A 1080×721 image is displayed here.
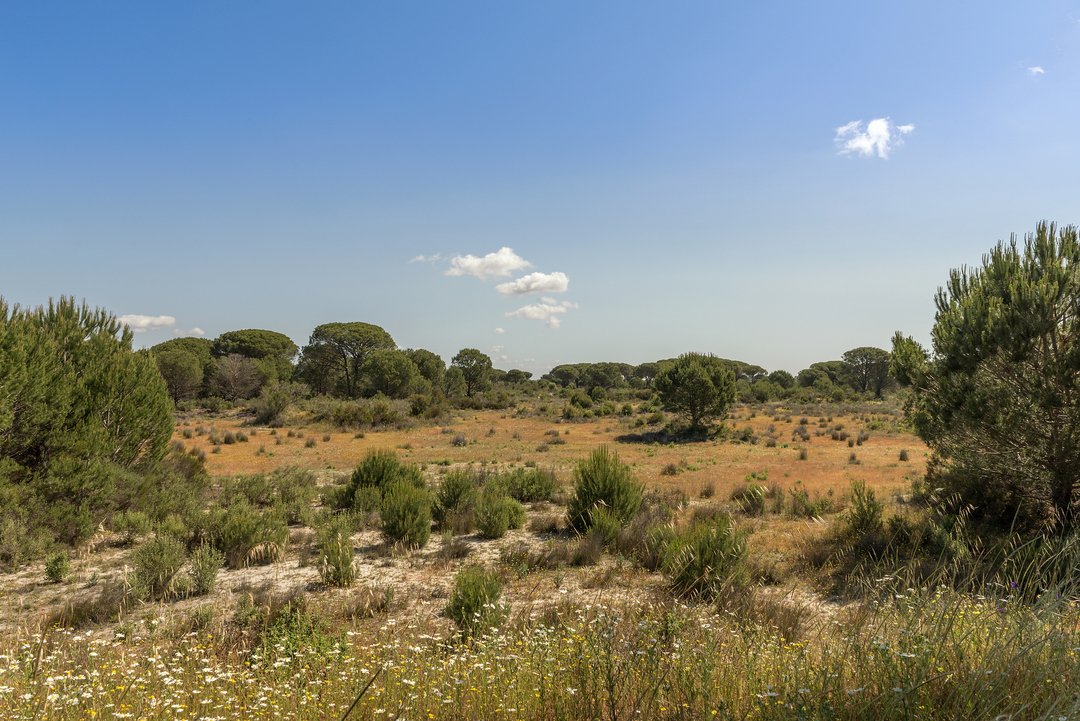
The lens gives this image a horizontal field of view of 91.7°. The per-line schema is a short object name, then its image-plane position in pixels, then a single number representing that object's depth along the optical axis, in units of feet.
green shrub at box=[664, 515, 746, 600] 22.88
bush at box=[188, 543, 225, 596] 24.13
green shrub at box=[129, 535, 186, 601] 23.24
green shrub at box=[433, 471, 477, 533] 36.50
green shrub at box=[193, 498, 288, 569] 29.00
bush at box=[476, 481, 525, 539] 34.76
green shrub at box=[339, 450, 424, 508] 42.83
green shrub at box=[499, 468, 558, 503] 47.34
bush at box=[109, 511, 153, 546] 33.27
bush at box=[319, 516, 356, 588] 25.18
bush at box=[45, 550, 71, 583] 25.99
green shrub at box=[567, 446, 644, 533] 36.01
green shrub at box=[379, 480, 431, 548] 32.24
